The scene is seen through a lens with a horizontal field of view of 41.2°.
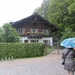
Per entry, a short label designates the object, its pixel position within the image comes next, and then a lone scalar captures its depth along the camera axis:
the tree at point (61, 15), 22.15
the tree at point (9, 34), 15.91
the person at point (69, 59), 3.57
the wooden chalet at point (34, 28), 22.54
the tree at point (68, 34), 19.61
